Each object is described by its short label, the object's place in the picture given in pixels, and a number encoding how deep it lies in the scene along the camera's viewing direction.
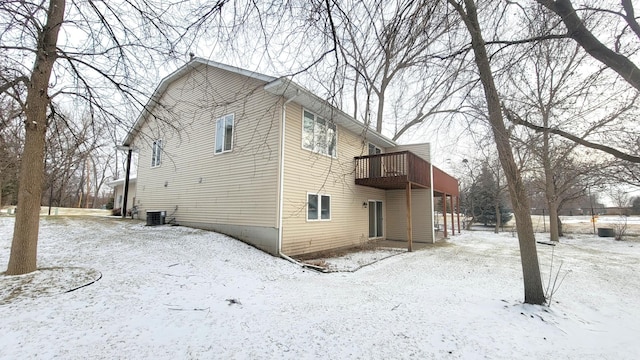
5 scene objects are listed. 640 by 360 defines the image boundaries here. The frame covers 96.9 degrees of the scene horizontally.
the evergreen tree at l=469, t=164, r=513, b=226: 22.17
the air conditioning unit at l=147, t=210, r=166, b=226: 10.97
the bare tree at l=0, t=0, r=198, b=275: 4.86
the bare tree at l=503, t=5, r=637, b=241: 4.76
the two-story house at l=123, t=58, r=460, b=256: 8.40
